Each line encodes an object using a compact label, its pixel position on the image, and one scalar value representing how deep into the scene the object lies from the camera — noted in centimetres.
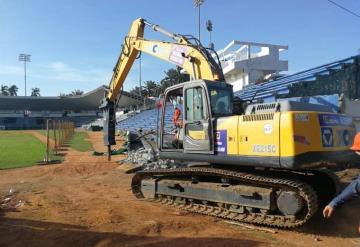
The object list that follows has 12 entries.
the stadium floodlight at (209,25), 4525
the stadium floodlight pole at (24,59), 12200
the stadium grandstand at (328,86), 1438
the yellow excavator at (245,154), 766
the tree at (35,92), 15025
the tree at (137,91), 11132
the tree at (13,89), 14512
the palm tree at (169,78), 10144
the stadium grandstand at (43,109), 9631
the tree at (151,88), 10431
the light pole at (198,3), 4801
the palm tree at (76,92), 14486
